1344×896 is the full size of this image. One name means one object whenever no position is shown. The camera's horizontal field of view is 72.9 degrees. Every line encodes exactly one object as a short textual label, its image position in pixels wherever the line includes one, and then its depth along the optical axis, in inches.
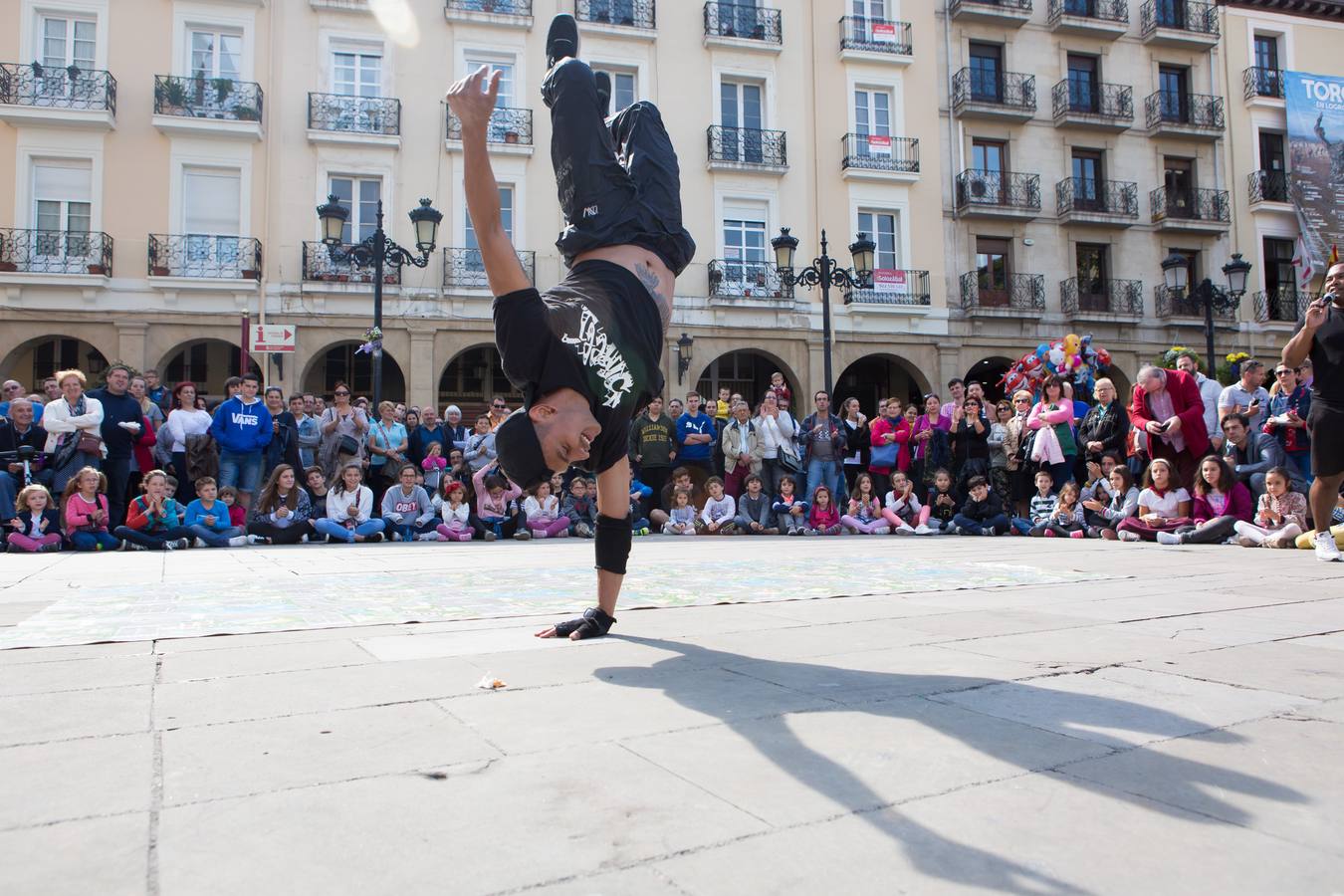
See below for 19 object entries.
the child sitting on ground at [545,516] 432.5
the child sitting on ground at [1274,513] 313.0
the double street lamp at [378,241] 501.7
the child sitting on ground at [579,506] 439.8
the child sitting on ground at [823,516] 448.8
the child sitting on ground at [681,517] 455.2
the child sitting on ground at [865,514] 447.8
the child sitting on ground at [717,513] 455.2
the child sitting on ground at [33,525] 331.3
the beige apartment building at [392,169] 709.3
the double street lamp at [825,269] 585.9
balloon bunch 533.3
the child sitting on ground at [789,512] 459.5
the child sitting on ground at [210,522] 364.5
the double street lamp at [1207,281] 638.5
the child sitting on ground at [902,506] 451.2
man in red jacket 342.6
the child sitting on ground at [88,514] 344.2
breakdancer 104.3
